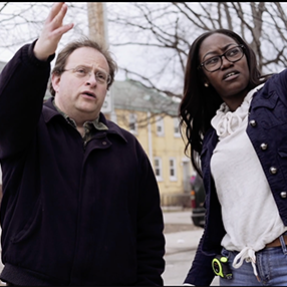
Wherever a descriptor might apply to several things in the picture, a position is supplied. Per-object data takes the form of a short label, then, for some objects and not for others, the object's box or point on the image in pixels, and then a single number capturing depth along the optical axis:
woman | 2.10
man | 2.14
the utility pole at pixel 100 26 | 4.26
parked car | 10.01
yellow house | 10.08
